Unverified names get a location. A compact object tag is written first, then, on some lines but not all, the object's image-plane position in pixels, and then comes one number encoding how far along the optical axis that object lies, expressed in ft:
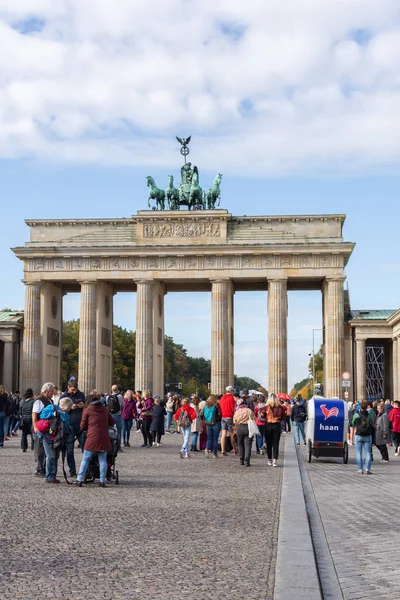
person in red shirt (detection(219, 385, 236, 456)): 106.01
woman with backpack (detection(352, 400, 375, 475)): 85.66
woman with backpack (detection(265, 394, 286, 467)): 92.12
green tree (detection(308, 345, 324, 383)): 540.93
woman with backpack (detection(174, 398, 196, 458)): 103.19
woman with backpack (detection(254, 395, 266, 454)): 100.68
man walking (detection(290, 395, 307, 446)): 127.34
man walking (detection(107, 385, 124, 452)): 108.37
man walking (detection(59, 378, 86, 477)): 81.10
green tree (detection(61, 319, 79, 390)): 422.00
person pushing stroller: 65.41
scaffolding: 369.30
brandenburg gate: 254.68
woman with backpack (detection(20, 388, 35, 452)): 101.90
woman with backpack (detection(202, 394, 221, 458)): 102.42
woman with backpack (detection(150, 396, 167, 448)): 119.13
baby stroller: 69.46
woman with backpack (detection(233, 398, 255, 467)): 90.22
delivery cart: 96.07
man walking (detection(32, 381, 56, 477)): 70.23
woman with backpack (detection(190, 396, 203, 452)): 109.50
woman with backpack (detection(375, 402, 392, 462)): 106.42
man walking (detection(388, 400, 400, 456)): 111.65
